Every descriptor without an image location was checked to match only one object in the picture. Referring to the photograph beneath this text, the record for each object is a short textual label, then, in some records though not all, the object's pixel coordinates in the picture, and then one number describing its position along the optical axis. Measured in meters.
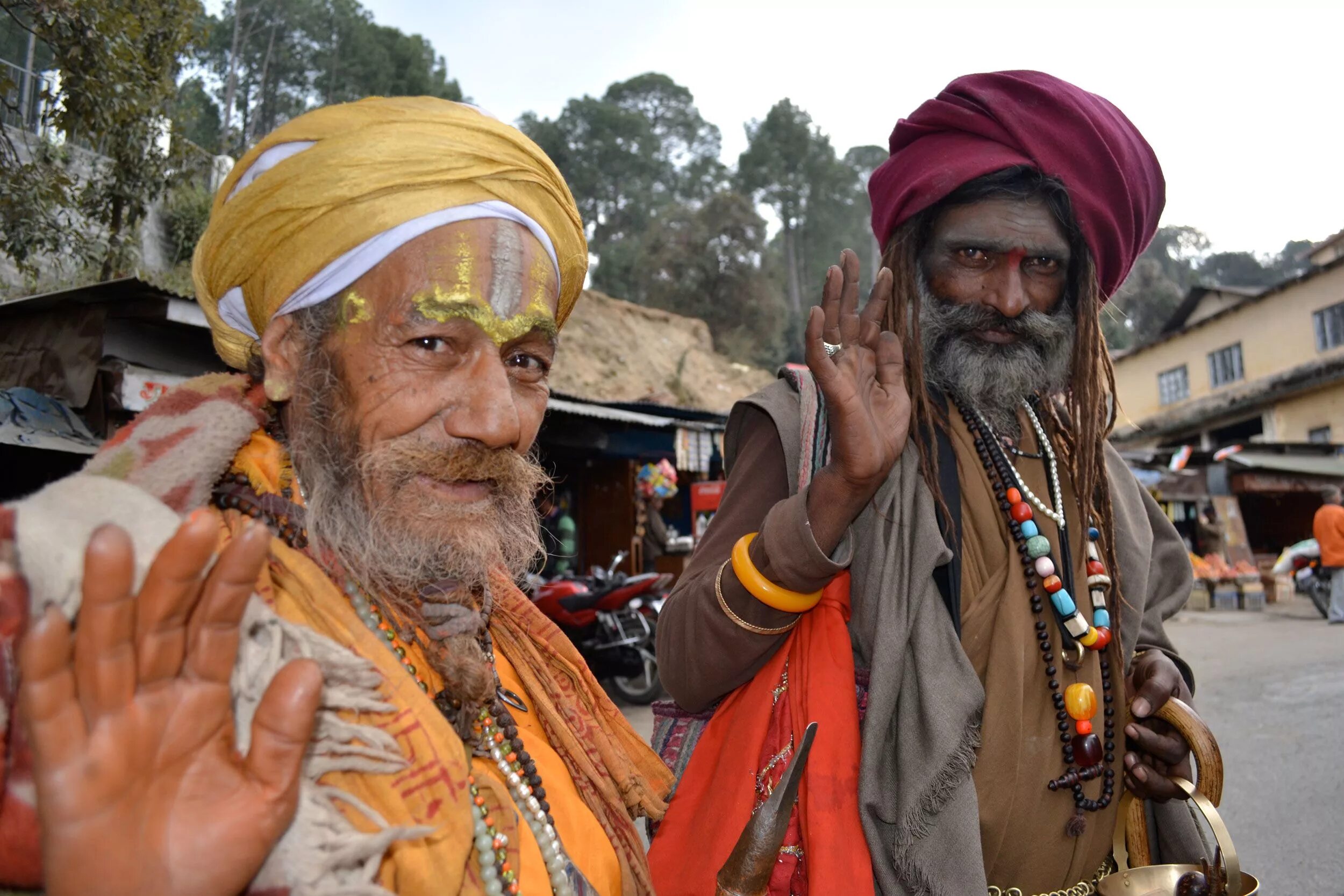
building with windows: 24.11
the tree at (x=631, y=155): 40.25
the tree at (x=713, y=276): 31.64
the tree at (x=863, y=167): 47.44
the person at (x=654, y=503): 11.57
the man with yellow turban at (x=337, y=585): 0.75
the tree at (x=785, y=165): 43.50
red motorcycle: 6.87
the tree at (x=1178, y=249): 55.53
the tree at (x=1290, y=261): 56.66
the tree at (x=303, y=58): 30.25
